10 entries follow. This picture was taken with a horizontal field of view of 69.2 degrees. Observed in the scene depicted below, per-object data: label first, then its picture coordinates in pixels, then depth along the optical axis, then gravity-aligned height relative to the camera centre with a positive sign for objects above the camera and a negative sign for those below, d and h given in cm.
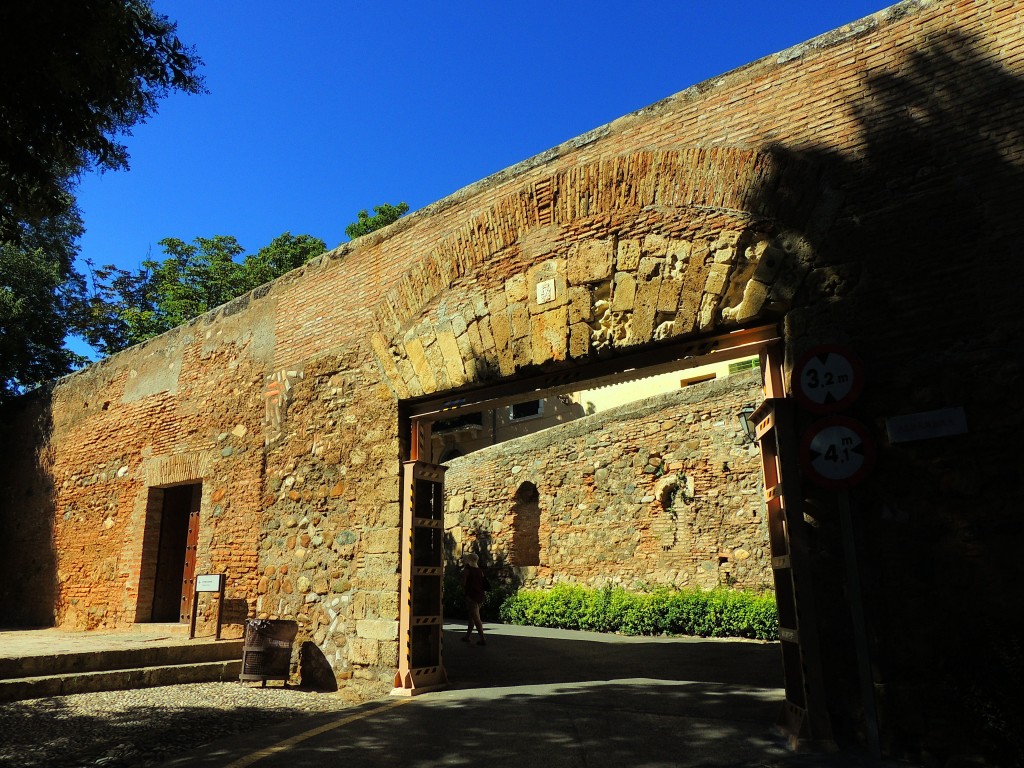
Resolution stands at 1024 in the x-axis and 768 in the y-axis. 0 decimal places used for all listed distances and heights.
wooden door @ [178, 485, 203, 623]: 967 +17
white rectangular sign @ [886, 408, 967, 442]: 429 +83
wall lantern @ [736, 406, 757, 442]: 1217 +243
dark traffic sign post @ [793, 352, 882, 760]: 424 +76
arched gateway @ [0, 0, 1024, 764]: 424 +172
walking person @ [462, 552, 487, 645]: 1070 -21
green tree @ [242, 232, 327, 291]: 2311 +995
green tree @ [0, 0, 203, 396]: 488 +349
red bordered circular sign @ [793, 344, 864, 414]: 453 +117
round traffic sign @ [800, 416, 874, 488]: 439 +70
